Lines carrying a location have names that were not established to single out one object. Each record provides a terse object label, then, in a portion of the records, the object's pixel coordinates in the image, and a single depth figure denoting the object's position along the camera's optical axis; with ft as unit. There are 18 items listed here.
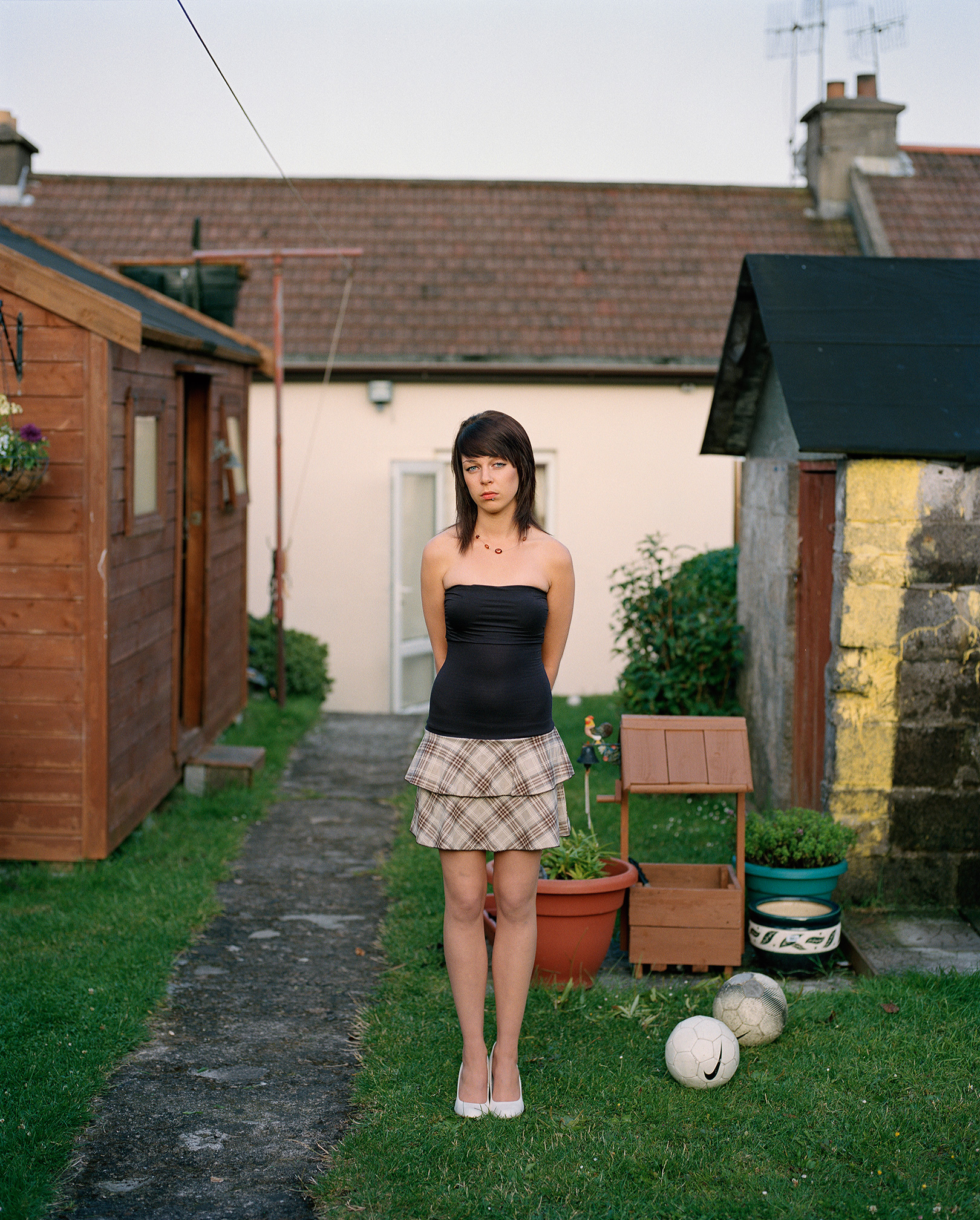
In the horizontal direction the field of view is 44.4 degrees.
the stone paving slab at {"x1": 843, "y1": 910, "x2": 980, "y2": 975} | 14.89
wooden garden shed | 18.30
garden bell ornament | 14.71
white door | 35.81
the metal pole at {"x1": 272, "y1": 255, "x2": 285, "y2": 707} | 32.14
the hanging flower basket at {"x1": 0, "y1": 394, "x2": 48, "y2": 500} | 17.03
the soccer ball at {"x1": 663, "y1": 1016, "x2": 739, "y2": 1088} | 11.78
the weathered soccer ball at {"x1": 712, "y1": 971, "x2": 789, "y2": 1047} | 12.67
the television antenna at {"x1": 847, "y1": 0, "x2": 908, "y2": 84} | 45.16
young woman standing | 11.01
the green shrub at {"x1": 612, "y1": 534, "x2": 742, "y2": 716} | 24.34
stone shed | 16.33
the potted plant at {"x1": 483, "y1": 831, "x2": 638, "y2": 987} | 13.97
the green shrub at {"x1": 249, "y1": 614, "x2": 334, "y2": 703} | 34.91
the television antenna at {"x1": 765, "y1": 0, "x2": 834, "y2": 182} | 46.69
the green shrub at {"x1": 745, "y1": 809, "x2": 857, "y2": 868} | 15.42
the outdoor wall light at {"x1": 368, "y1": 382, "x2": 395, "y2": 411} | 38.01
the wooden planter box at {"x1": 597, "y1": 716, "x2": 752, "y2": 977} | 14.65
